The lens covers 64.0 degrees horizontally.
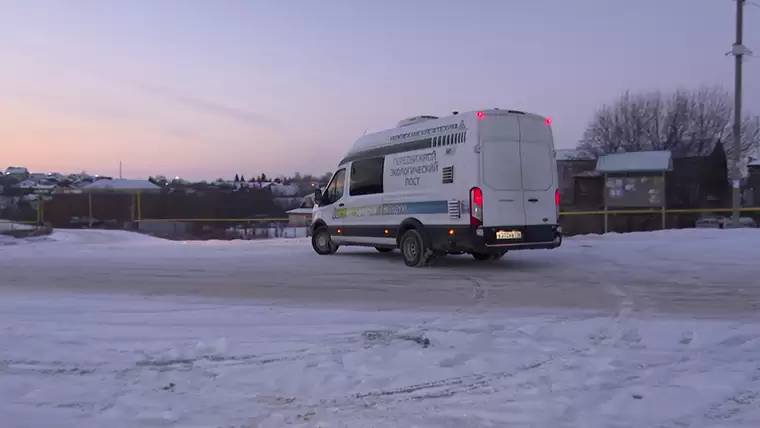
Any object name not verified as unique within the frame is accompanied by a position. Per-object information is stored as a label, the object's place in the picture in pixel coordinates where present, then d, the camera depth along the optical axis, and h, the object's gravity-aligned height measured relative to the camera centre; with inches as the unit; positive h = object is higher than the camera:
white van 442.3 +21.0
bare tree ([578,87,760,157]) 2062.3 +293.5
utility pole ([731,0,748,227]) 781.9 +144.4
